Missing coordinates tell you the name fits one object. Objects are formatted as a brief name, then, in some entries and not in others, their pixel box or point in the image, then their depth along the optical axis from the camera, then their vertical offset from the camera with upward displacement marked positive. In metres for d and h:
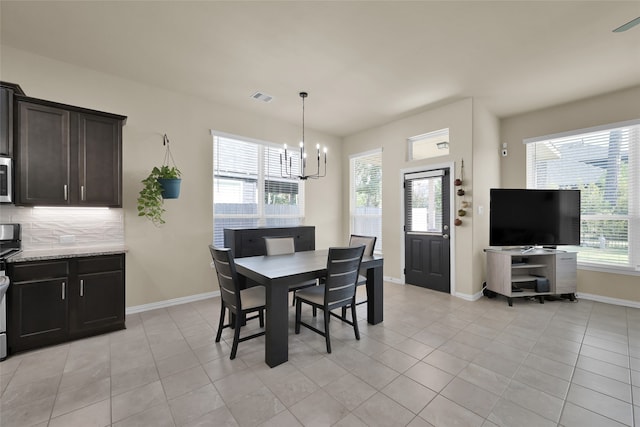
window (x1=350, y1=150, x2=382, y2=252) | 5.50 +0.36
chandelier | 5.09 +0.83
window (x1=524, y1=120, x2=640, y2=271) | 3.71 +0.45
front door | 4.40 -0.31
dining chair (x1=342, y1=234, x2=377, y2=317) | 3.33 -0.45
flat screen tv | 4.05 -0.09
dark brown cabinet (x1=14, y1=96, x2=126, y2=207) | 2.67 +0.61
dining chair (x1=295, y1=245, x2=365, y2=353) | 2.50 -0.74
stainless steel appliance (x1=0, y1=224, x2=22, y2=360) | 2.38 -0.39
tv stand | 3.87 -0.92
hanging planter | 3.39 +0.28
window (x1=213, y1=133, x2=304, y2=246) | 4.33 +0.42
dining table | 2.30 -0.67
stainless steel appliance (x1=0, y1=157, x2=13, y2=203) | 2.53 +0.30
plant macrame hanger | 3.75 +0.82
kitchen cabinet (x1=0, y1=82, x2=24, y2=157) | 2.50 +0.89
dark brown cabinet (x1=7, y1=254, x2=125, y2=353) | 2.48 -0.89
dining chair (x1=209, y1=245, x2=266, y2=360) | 2.37 -0.84
